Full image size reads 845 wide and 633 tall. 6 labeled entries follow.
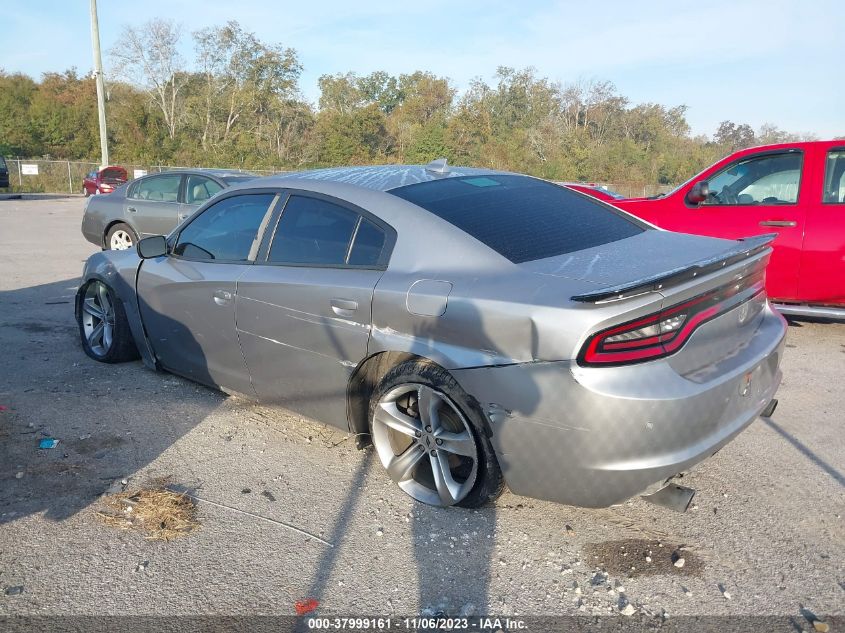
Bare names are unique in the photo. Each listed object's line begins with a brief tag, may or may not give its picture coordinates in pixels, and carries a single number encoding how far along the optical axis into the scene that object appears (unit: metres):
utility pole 26.97
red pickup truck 5.95
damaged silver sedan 2.73
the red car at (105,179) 27.68
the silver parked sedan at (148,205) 10.80
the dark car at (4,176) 28.47
